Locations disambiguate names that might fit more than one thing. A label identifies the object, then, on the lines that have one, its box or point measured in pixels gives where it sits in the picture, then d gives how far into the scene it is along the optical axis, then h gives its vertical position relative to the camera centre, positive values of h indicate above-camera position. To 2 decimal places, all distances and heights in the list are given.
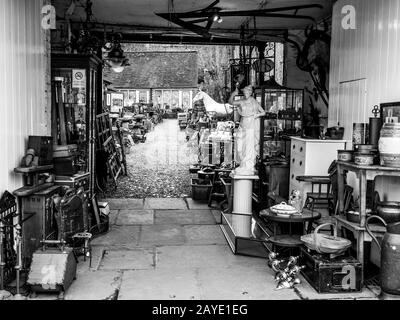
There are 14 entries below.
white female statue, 8.48 -0.18
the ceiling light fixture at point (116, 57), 11.27 +1.40
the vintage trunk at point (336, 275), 5.12 -1.61
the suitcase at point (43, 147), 5.94 -0.37
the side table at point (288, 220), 5.80 -1.18
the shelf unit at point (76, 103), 7.50 +0.23
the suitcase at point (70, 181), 6.42 -0.83
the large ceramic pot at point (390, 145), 5.18 -0.27
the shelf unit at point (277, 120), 9.86 -0.02
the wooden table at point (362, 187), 5.22 -0.72
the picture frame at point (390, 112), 5.59 +0.09
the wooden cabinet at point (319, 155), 7.39 -0.53
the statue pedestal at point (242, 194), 8.52 -1.30
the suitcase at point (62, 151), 6.53 -0.45
